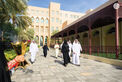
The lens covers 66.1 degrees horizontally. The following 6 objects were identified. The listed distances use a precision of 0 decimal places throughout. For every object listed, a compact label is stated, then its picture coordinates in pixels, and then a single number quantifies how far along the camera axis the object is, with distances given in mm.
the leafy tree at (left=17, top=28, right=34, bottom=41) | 28319
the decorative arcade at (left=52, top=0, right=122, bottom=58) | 6539
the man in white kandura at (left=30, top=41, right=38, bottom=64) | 7404
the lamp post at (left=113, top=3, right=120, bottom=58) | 6305
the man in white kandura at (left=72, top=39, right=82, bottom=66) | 6613
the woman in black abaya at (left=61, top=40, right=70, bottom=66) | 6211
